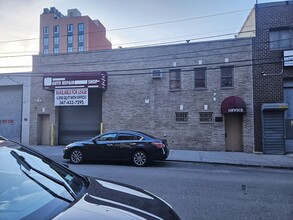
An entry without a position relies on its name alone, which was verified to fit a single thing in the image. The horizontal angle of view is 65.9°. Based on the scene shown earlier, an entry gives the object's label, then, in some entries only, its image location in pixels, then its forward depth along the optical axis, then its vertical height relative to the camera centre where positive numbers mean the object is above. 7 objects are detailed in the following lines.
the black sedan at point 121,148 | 9.92 -1.41
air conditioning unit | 16.27 +3.16
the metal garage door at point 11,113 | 19.05 +0.33
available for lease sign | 16.61 +1.50
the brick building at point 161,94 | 15.12 +1.68
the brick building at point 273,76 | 14.20 +2.67
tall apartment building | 67.44 +26.04
